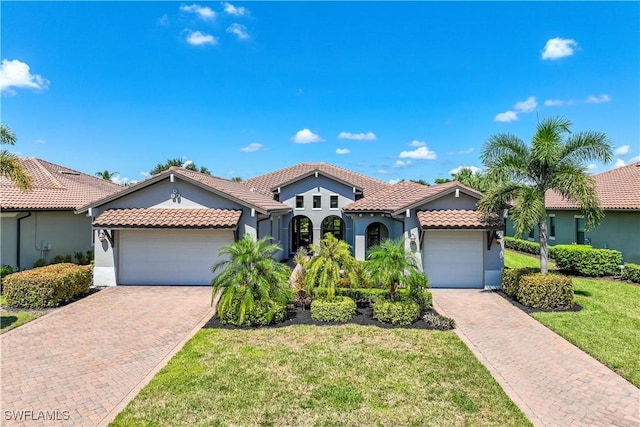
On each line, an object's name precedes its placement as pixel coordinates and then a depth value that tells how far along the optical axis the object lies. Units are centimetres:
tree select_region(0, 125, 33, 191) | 1180
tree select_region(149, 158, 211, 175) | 6419
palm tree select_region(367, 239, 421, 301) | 1174
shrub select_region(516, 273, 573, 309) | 1306
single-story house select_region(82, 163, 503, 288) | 1627
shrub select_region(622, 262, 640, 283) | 1734
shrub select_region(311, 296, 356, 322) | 1180
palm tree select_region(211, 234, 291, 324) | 1117
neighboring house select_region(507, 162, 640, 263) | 1973
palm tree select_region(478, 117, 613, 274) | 1355
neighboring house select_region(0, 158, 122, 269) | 1834
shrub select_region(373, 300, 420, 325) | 1151
